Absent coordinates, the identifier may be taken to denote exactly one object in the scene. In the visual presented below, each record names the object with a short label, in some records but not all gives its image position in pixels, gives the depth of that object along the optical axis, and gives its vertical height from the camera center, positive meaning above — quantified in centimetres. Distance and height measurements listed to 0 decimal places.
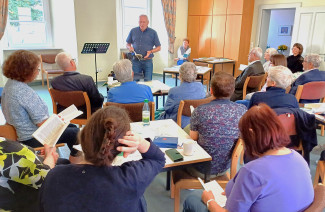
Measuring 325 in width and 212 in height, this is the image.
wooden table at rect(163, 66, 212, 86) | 475 -55
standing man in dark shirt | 514 -11
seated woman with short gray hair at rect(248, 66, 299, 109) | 229 -45
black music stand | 471 -17
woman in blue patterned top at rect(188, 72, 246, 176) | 175 -55
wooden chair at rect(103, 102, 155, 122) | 234 -62
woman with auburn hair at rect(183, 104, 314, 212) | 100 -50
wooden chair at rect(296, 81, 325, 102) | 318 -58
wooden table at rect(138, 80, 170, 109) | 329 -62
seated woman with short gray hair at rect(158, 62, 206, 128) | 264 -51
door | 548 +30
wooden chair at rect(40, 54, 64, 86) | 609 -61
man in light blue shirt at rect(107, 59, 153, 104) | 252 -49
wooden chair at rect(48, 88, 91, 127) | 277 -64
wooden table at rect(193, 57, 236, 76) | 645 -49
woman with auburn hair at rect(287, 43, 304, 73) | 518 -32
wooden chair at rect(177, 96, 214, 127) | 234 -59
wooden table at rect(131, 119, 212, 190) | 157 -69
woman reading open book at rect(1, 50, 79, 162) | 202 -47
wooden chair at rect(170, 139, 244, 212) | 179 -96
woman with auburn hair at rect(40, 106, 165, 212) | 89 -47
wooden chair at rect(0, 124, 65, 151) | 181 -66
